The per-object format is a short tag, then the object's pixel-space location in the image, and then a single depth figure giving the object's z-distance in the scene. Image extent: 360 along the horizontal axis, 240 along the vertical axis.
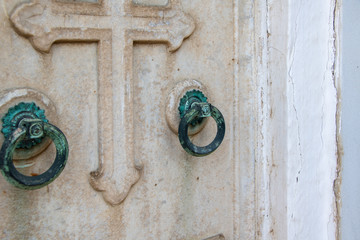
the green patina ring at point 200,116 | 1.06
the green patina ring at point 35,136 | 0.83
